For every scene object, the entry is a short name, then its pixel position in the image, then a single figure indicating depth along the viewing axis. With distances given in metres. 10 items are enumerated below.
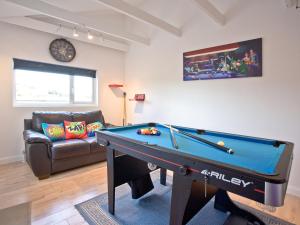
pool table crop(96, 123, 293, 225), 1.05
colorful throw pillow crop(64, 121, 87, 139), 3.37
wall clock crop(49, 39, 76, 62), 3.73
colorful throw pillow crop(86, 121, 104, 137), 3.63
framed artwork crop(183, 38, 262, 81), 2.70
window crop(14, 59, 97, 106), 3.55
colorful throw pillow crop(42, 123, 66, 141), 3.17
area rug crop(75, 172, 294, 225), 1.88
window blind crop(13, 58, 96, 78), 3.43
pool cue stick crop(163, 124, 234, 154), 1.47
